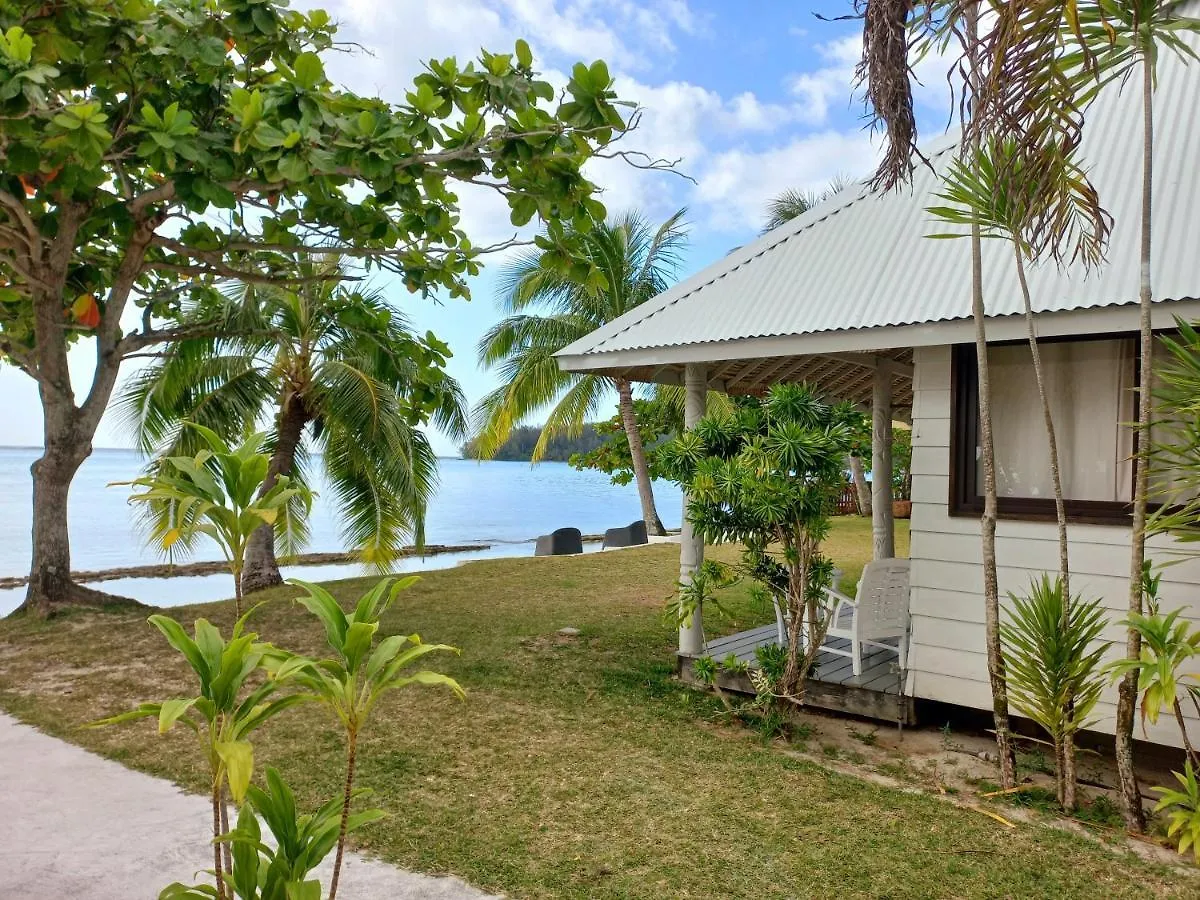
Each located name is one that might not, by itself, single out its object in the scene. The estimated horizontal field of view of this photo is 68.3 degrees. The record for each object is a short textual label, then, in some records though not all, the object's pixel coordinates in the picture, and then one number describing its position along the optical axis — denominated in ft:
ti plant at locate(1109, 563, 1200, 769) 12.51
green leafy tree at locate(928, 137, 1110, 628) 14.33
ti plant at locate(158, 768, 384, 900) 7.59
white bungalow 16.96
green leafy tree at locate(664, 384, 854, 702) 17.65
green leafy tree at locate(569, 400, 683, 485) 73.67
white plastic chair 19.89
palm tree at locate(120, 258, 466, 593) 37.58
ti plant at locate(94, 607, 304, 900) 6.98
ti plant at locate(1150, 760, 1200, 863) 13.04
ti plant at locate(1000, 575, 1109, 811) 14.78
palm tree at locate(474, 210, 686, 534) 67.56
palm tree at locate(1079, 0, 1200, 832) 13.65
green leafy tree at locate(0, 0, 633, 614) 21.24
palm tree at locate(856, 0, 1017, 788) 14.58
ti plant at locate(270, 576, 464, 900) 7.33
